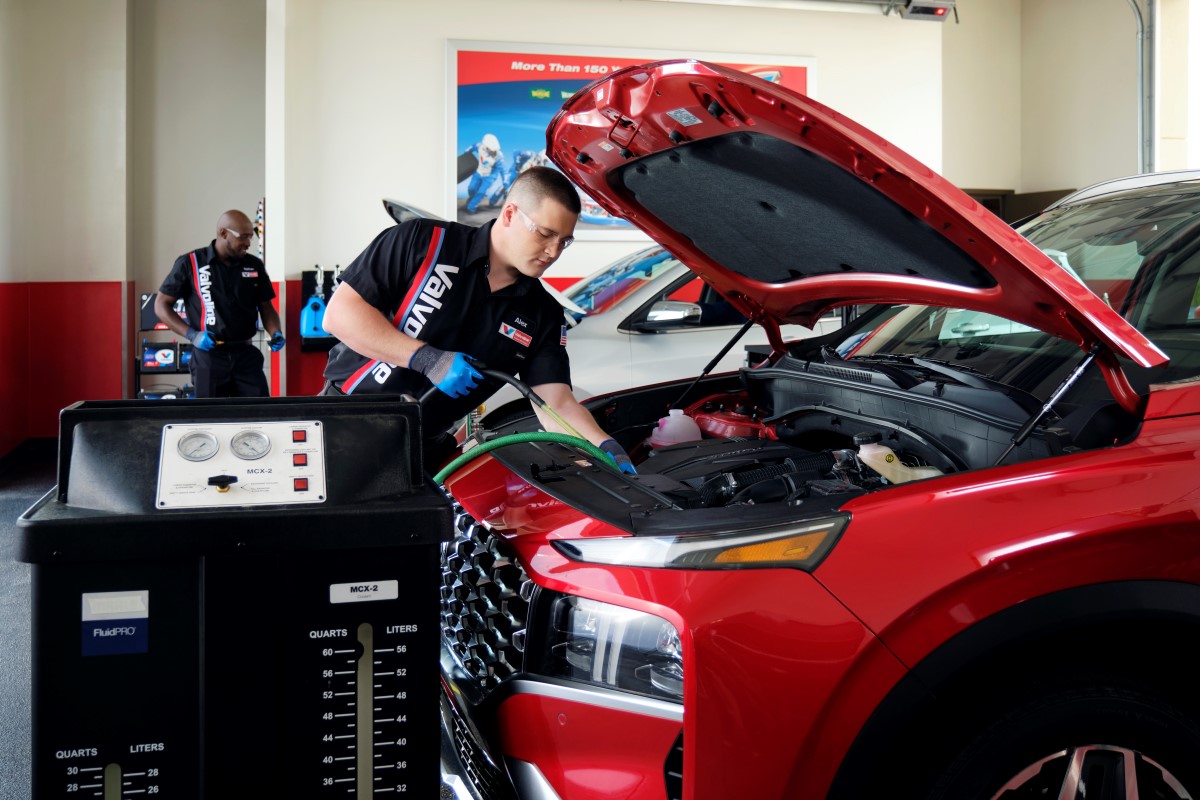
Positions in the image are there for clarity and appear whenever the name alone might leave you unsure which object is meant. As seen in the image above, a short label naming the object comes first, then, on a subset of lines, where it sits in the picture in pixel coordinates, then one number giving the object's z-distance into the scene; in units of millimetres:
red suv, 1367
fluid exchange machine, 1217
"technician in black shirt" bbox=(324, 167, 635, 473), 2654
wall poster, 7379
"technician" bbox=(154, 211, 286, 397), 6070
